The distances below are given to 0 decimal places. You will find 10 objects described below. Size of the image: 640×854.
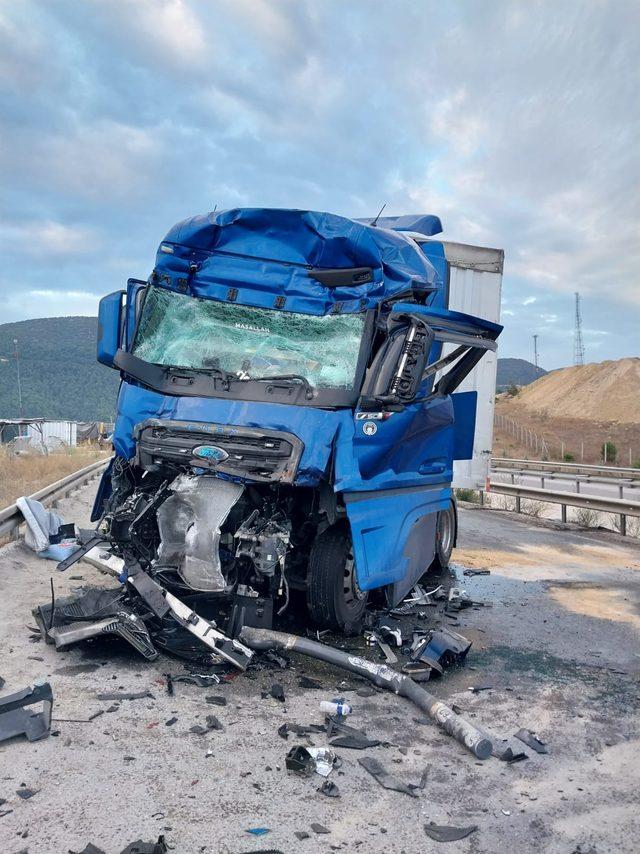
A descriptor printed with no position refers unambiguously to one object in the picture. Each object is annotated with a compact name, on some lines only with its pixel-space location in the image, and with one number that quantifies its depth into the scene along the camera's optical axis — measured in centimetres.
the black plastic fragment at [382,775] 337
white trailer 972
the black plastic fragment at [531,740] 392
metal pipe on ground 418
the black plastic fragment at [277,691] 443
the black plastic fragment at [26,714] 366
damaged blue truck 496
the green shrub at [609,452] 4564
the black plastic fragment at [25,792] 309
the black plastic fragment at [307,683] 473
